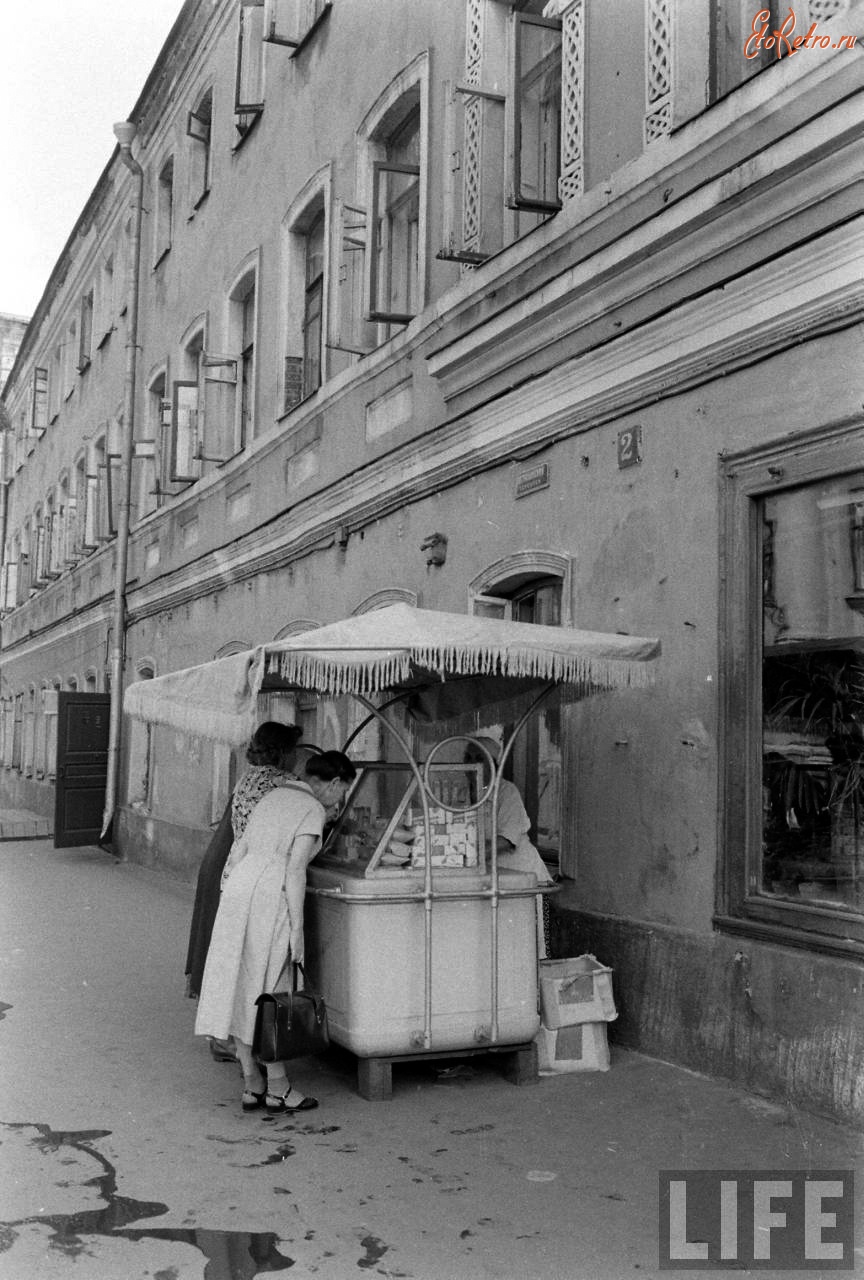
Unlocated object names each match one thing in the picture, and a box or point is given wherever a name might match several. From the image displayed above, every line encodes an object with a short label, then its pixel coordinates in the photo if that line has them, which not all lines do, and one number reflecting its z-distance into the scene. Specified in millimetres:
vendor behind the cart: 6660
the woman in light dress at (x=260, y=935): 5766
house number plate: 7222
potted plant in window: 5875
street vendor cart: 5820
